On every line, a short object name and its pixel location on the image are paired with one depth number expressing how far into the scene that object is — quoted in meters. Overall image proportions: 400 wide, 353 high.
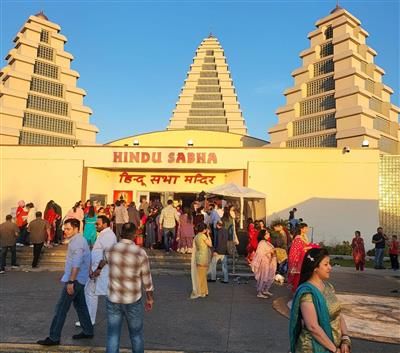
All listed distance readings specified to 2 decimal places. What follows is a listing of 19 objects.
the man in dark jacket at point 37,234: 13.16
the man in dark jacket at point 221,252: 11.39
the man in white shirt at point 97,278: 6.50
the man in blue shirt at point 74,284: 5.71
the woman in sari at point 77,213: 14.71
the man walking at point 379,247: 18.00
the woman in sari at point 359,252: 16.78
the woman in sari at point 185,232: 14.83
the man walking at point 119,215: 15.09
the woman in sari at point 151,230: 16.28
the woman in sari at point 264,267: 9.96
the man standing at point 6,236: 12.88
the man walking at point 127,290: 4.62
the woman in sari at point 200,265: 9.42
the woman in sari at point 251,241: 13.23
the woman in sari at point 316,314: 2.96
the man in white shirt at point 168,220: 14.95
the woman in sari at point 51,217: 16.56
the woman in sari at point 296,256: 9.26
